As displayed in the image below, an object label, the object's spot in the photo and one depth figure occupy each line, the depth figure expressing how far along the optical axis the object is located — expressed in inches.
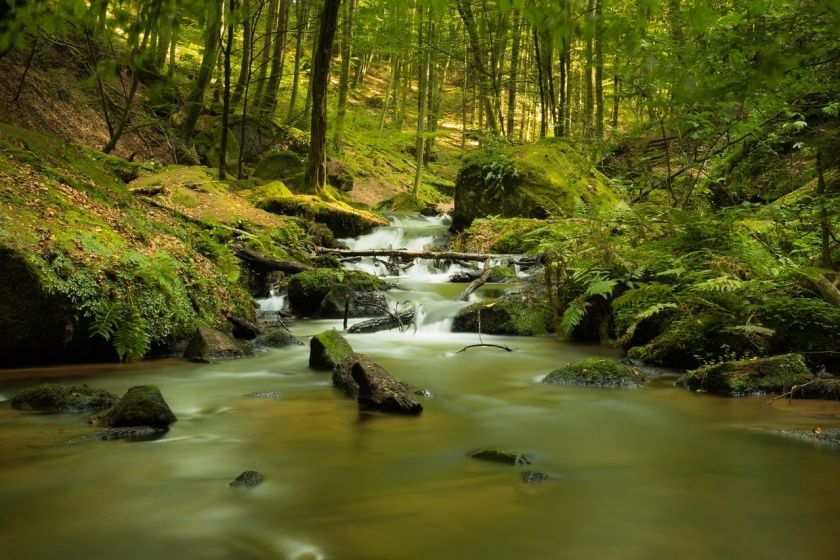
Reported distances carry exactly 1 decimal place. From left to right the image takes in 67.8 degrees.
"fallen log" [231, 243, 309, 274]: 415.5
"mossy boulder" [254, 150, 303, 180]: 730.9
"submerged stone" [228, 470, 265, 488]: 148.2
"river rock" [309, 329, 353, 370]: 274.5
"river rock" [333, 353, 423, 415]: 211.2
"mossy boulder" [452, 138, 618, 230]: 626.5
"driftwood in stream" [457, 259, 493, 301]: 424.7
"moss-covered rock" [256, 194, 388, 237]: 565.3
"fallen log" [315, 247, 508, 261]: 502.0
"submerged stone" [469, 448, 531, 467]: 164.6
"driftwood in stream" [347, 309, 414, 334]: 363.6
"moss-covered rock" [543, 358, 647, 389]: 248.4
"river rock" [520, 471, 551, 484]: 151.4
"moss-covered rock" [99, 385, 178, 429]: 183.8
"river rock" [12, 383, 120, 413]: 195.2
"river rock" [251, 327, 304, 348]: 318.0
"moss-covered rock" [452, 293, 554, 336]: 374.0
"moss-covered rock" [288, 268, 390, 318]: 408.2
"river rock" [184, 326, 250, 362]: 285.3
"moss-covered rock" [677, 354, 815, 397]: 226.7
